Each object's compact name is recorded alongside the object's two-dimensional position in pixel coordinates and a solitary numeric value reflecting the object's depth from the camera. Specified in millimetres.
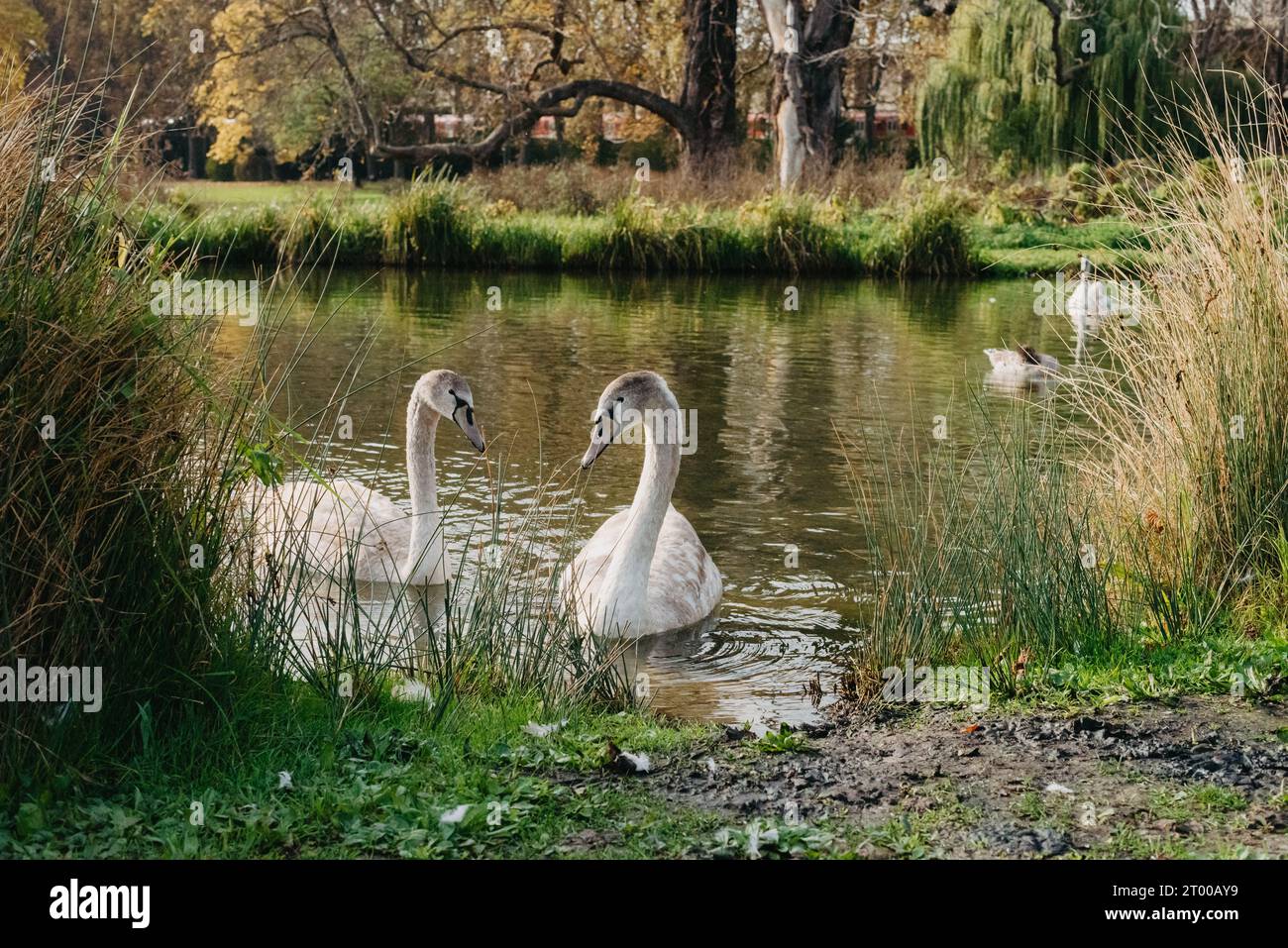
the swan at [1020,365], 15969
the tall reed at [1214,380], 6781
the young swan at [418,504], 9352
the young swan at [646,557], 8406
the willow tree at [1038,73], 36594
